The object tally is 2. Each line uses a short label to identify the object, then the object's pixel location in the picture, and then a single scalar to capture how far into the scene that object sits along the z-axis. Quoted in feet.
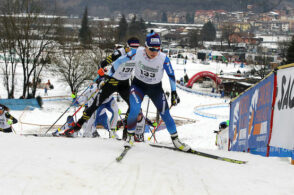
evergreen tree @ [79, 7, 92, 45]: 324.48
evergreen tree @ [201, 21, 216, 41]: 491.80
